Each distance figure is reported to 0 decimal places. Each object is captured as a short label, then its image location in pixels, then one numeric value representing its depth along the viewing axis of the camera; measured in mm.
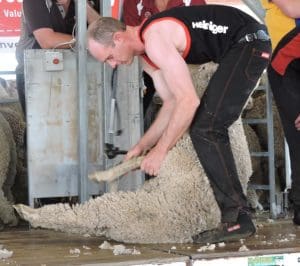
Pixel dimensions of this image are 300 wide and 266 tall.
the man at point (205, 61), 7168
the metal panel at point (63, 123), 8711
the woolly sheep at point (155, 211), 7047
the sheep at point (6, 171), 8711
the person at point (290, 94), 8836
